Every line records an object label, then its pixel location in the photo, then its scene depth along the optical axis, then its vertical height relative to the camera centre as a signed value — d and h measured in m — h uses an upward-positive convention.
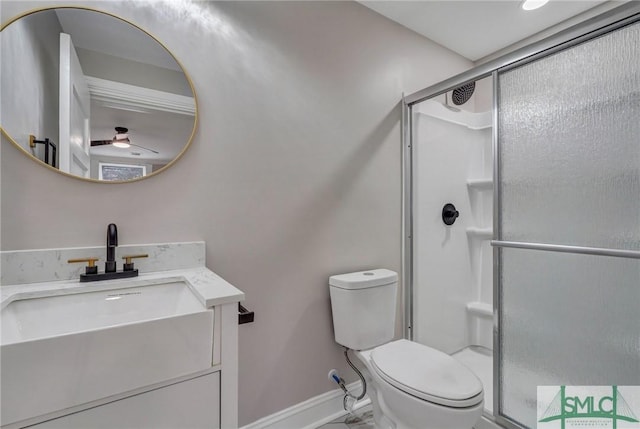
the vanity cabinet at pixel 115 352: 0.59 -0.31
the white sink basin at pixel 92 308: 0.85 -0.29
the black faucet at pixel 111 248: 1.07 -0.11
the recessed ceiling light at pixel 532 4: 1.73 +1.30
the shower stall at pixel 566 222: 1.12 +0.00
